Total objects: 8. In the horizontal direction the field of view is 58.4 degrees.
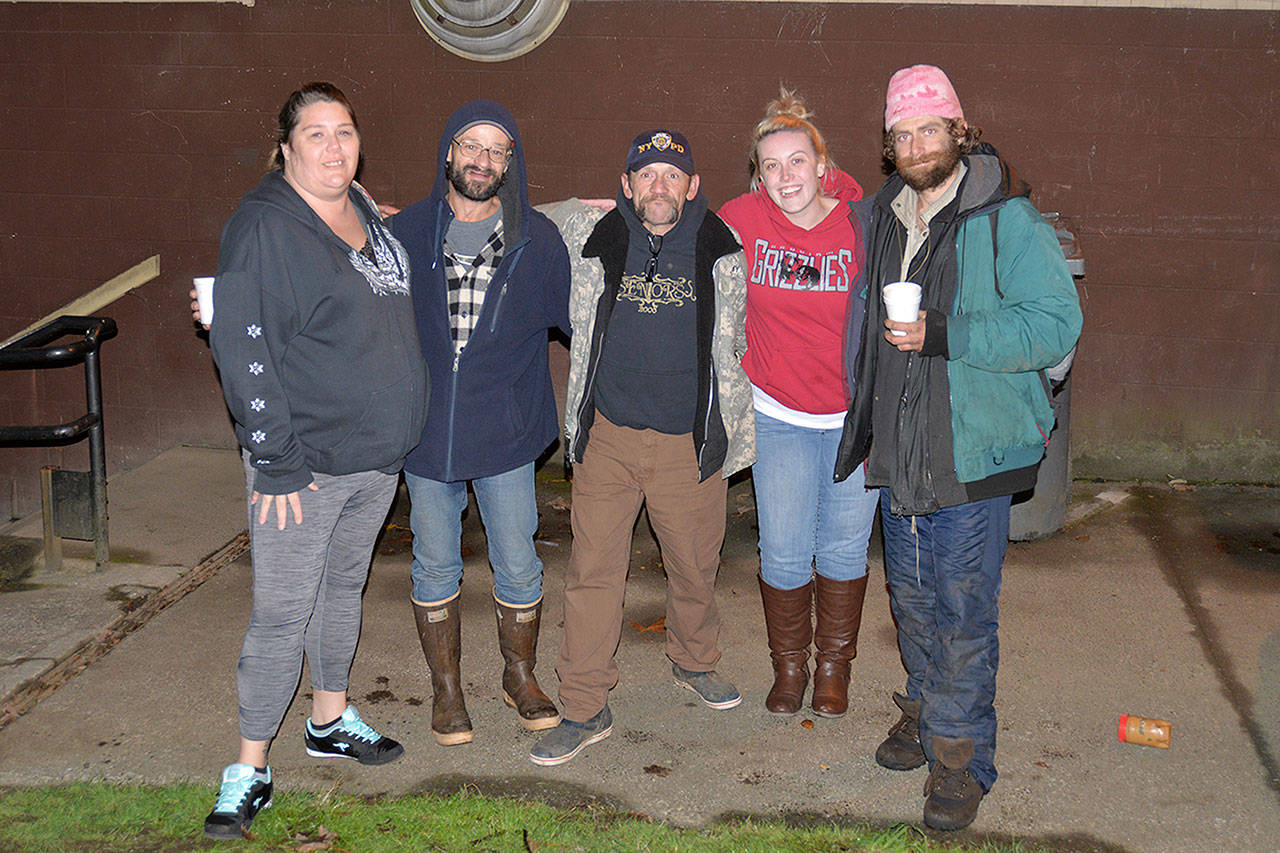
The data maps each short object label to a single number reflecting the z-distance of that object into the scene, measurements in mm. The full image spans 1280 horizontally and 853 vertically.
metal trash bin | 6250
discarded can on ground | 4262
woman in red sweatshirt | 4160
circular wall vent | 7105
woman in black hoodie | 3438
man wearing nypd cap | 4133
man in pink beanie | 3547
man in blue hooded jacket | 4035
